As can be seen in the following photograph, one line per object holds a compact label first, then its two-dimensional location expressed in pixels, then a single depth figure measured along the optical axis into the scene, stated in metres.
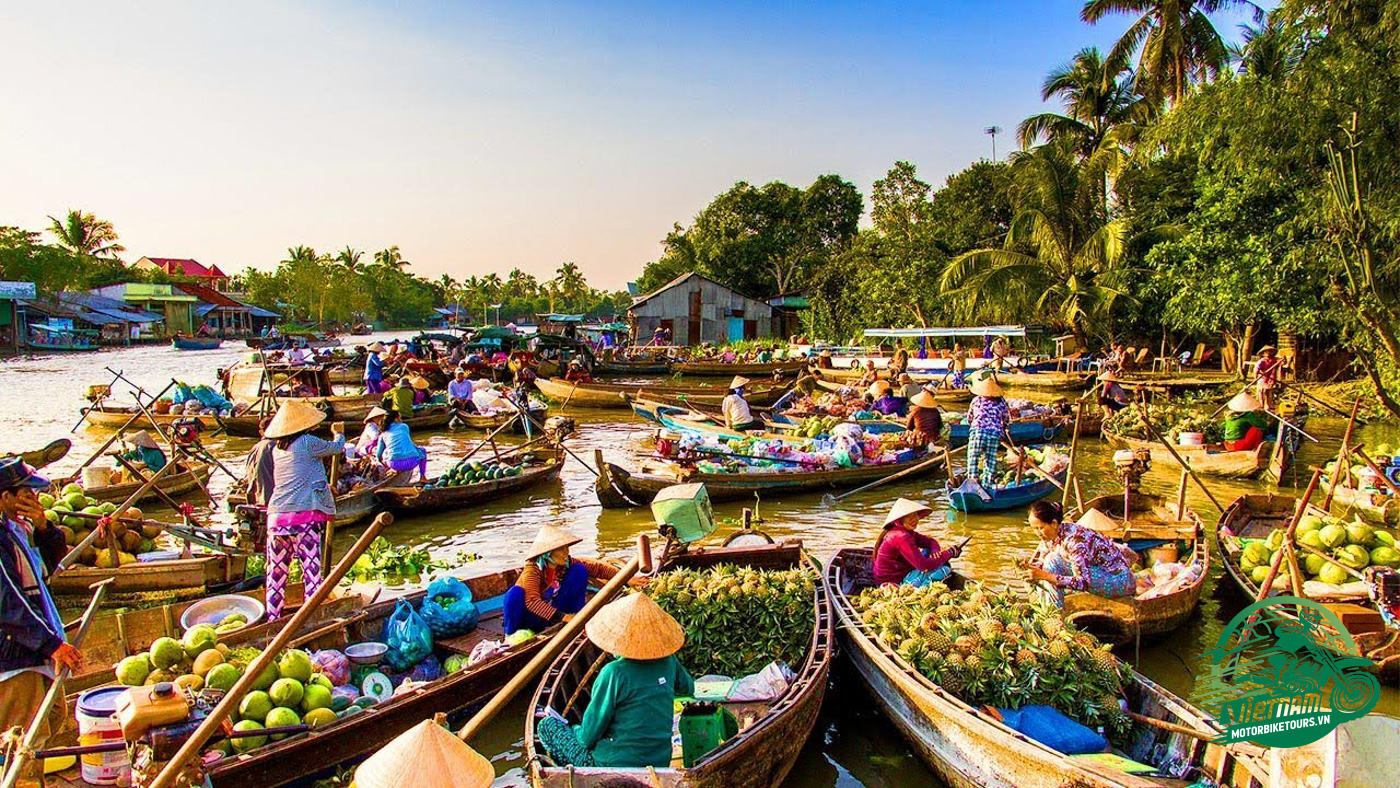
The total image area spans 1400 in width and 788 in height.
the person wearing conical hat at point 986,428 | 11.34
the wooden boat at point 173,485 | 10.37
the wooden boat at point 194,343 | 49.53
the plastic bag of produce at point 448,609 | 6.24
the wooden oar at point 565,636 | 3.18
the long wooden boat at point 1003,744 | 3.98
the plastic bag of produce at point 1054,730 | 4.51
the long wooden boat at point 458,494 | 11.02
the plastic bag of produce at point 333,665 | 5.33
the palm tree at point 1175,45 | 25.19
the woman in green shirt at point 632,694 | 4.02
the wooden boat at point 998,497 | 11.19
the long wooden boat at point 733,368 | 29.23
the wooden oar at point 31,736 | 3.08
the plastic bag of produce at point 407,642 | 5.85
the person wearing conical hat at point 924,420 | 14.34
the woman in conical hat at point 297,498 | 6.38
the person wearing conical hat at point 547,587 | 5.79
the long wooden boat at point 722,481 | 11.52
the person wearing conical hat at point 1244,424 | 13.07
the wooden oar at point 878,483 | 12.66
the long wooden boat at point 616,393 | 22.55
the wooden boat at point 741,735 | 3.92
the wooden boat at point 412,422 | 17.67
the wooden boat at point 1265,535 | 5.86
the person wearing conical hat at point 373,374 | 21.86
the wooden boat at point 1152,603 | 6.38
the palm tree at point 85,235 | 56.44
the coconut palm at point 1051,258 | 27.00
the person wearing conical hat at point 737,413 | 16.03
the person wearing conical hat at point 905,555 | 6.64
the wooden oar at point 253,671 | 3.07
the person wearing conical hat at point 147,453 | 11.55
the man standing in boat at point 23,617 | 3.85
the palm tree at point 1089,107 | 29.00
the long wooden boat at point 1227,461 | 12.88
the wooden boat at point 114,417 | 17.81
